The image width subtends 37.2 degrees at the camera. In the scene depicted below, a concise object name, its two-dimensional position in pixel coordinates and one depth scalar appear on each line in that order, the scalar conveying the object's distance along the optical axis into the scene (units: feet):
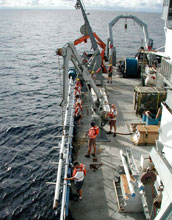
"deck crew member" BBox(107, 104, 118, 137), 56.54
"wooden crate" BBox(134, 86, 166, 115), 65.26
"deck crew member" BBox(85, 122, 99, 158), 48.76
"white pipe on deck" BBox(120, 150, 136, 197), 35.50
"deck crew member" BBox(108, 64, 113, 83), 90.22
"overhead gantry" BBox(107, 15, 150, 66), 114.56
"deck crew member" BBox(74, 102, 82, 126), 62.75
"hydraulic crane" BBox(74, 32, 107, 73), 88.28
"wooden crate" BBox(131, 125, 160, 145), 53.52
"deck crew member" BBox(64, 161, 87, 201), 37.83
